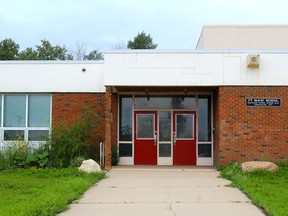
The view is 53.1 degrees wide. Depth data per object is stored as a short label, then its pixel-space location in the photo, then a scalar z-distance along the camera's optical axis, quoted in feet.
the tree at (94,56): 107.87
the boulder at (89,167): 28.95
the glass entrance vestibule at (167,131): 36.94
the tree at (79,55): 110.37
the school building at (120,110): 36.81
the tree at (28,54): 88.85
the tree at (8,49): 88.92
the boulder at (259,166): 28.48
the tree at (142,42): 105.95
